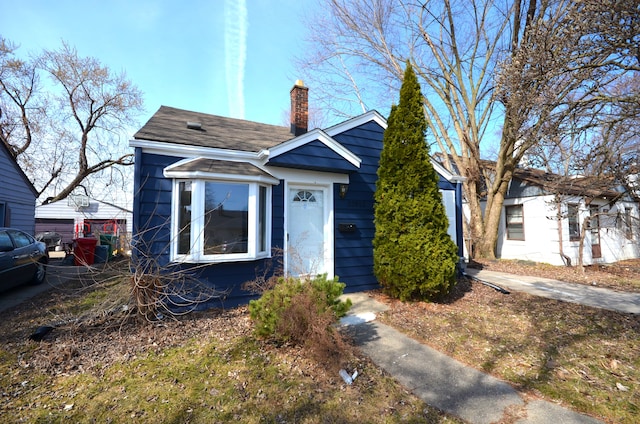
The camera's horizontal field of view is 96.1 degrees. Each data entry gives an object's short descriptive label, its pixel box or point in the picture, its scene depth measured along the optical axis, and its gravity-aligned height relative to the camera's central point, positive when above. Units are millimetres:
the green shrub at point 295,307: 3287 -1008
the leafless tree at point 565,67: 3457 +2188
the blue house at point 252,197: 4844 +487
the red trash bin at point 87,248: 10181 -899
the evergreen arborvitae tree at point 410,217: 5289 +85
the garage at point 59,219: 20844 +301
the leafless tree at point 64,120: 16281 +6420
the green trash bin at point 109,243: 11288 -796
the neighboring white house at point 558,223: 10570 -125
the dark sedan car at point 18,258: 5641 -754
